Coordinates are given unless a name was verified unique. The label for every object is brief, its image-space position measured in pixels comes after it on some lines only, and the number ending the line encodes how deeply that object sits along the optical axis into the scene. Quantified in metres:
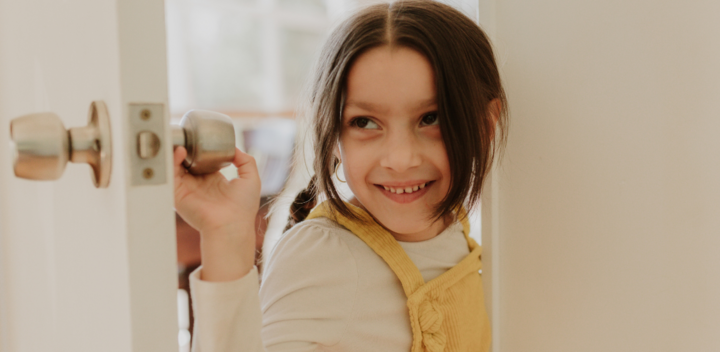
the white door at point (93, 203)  0.33
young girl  0.73
